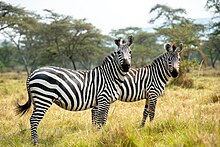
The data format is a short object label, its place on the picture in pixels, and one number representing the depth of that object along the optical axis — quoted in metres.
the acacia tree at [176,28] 24.34
